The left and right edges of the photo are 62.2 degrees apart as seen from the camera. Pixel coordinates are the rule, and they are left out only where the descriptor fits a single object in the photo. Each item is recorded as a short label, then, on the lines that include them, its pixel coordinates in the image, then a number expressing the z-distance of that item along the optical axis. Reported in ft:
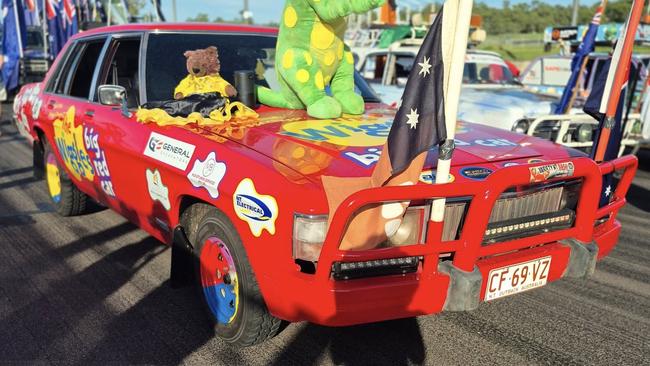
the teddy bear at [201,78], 12.34
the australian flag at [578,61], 23.65
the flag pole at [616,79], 11.05
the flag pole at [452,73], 7.39
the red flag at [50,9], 51.90
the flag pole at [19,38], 50.75
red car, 7.66
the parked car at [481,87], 22.39
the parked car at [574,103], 20.53
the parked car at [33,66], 54.44
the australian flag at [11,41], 50.34
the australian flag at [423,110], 7.74
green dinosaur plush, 12.42
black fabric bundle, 11.45
